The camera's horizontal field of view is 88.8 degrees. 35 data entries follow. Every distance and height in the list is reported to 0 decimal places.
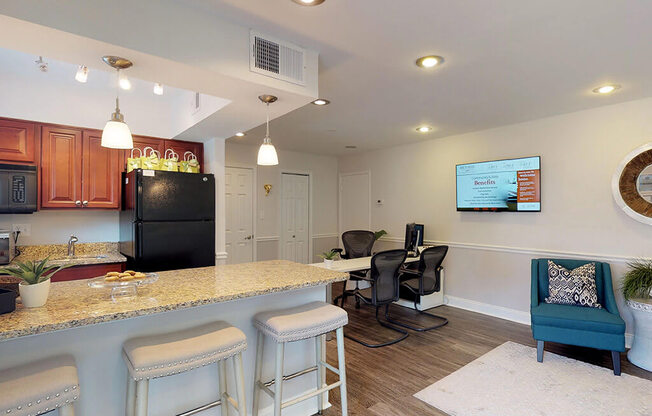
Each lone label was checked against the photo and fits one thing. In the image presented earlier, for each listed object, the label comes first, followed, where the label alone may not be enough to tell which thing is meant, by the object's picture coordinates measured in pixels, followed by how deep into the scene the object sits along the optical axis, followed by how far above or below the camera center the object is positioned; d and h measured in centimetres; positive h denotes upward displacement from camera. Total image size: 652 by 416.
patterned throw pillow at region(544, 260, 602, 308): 314 -73
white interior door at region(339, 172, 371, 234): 607 +17
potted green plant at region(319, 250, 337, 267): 359 -52
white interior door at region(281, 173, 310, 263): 600 -14
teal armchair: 275 -96
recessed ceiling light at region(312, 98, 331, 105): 317 +105
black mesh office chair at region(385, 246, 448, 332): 383 -80
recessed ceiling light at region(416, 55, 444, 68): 228 +105
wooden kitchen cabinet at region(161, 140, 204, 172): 363 +70
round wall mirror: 319 +26
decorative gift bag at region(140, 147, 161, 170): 302 +44
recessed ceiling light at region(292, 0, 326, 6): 164 +104
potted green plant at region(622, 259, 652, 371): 285 -85
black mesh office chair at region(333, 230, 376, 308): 516 -51
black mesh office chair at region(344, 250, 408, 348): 339 -73
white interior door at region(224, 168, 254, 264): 532 -7
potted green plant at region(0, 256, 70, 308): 141 -31
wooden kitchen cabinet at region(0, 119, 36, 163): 283 +60
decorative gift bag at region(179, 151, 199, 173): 322 +43
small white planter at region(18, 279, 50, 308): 141 -36
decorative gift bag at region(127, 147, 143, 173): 304 +44
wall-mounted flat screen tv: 395 +32
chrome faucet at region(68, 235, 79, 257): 326 -35
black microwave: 275 +18
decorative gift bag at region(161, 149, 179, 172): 310 +43
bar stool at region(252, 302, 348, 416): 179 -69
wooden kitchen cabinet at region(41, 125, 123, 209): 302 +39
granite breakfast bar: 137 -57
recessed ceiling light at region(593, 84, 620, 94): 287 +107
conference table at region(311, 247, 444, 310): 360 -65
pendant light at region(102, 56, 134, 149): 172 +42
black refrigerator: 292 -8
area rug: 230 -138
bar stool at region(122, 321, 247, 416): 142 -65
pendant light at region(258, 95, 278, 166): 229 +40
